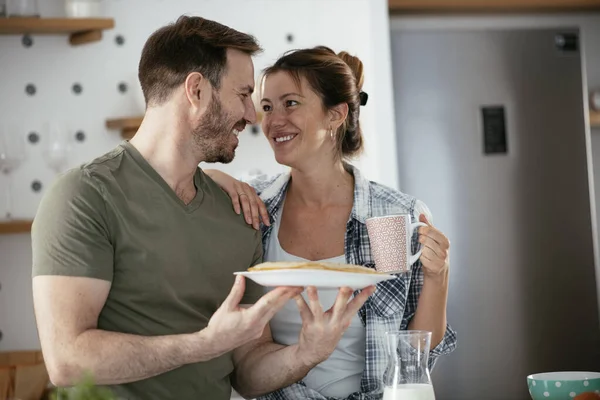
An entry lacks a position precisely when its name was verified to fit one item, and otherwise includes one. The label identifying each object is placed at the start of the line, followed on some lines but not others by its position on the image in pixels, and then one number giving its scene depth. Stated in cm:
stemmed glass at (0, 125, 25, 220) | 324
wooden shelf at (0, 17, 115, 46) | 324
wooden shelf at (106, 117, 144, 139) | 330
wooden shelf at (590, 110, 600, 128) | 389
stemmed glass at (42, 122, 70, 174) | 330
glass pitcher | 153
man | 166
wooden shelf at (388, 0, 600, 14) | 366
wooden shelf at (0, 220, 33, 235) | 320
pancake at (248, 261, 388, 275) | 154
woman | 209
